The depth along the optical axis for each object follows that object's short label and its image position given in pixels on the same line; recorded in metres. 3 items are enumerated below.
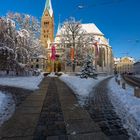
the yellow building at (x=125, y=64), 97.82
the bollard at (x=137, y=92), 7.78
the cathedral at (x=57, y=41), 45.94
